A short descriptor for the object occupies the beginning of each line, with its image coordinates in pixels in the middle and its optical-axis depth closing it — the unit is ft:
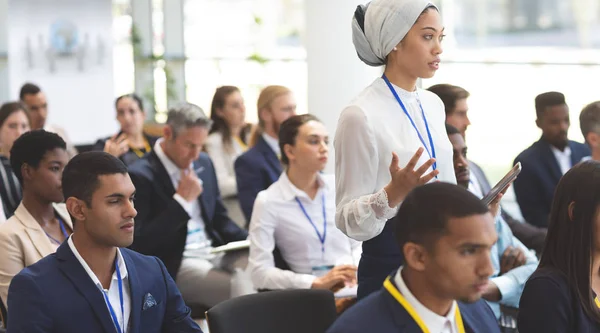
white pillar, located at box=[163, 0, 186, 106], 38.22
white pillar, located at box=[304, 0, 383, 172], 22.62
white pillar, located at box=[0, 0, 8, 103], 34.35
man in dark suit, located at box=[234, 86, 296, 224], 18.24
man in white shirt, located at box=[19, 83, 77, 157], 25.20
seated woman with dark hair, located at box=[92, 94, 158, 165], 21.71
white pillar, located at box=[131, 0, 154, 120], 38.37
